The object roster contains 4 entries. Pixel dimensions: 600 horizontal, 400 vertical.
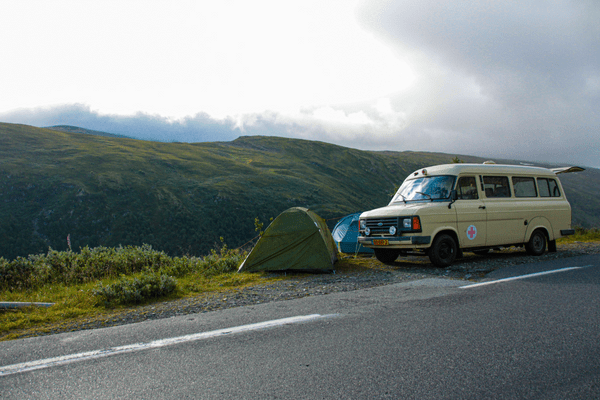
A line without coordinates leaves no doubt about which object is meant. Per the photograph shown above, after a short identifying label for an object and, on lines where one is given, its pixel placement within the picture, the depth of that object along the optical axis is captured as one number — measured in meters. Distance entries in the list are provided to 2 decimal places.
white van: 9.27
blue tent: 12.33
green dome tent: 9.52
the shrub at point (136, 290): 6.71
